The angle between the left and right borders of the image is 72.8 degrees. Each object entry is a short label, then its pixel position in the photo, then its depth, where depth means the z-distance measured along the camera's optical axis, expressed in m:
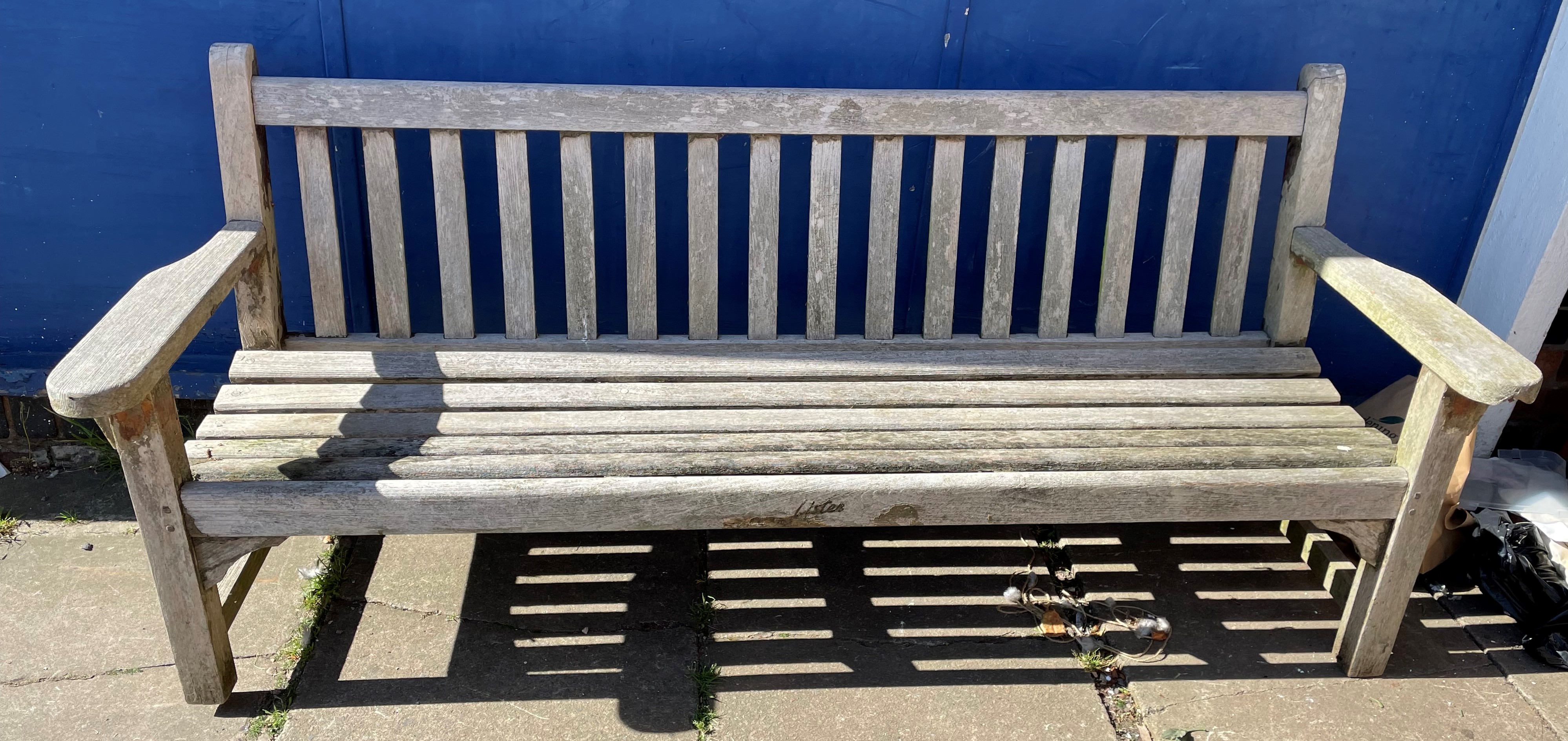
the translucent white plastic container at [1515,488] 3.09
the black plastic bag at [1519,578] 2.73
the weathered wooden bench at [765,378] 2.22
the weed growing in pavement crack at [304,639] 2.38
